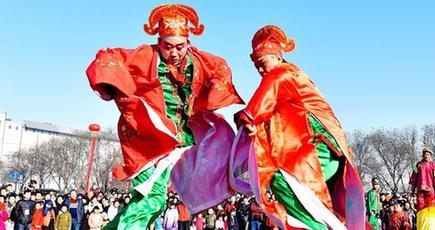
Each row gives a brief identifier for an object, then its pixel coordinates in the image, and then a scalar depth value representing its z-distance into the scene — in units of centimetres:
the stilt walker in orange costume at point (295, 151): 432
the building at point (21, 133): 9591
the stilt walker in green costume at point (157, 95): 478
